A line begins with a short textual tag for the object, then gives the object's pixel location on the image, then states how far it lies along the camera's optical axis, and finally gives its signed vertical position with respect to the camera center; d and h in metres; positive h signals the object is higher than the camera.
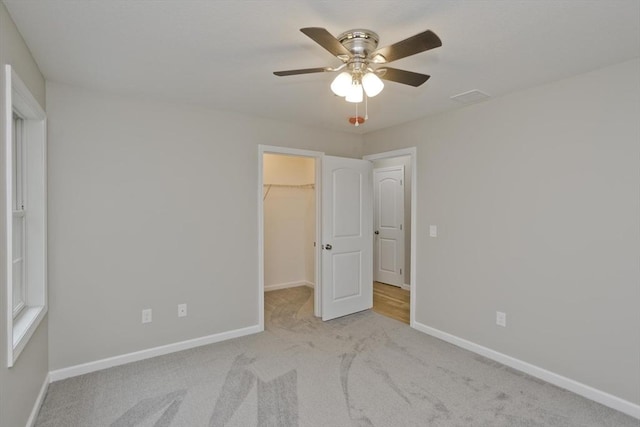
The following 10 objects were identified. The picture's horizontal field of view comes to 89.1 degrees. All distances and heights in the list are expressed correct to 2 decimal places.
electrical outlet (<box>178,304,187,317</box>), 3.12 -0.92
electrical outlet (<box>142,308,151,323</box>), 2.94 -0.92
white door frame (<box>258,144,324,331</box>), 3.54 -0.03
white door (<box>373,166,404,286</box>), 5.50 -0.20
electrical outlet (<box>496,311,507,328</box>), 2.86 -0.94
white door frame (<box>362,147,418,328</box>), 3.66 -0.08
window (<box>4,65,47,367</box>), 2.18 +0.00
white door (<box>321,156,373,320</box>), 3.89 -0.29
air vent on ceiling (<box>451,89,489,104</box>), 2.76 +1.02
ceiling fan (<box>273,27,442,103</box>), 1.74 +0.79
